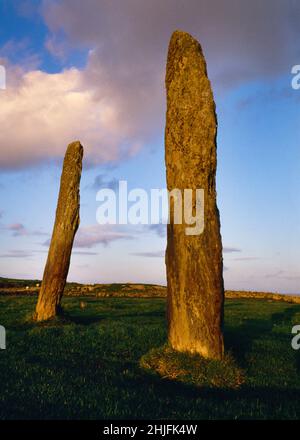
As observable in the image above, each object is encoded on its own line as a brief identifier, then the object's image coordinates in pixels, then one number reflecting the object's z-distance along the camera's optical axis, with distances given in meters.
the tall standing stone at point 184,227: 11.92
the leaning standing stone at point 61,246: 21.19
